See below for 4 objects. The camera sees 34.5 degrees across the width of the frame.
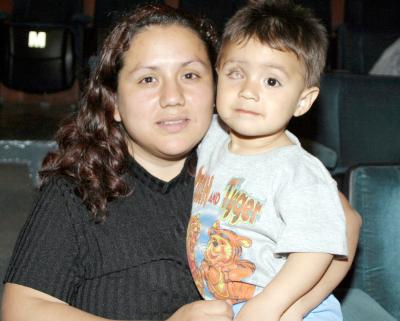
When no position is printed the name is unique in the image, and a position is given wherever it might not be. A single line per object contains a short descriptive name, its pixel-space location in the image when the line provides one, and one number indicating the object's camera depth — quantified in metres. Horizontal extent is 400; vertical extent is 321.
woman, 1.41
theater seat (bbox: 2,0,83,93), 6.36
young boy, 1.29
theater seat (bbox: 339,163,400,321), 1.92
